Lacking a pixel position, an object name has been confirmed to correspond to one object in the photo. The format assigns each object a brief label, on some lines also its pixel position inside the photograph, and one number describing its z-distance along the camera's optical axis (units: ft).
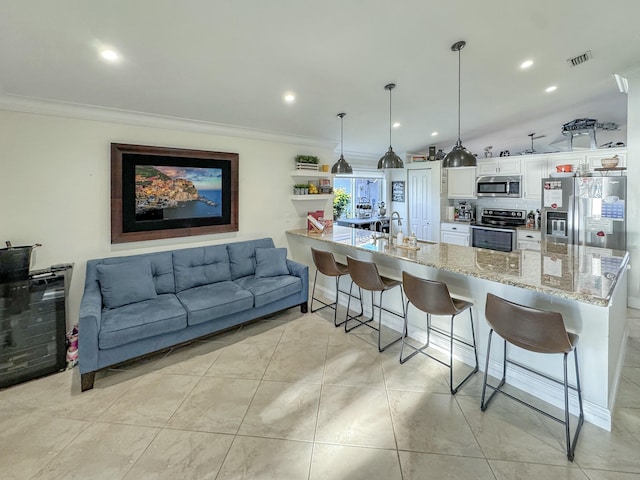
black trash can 8.20
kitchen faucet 21.14
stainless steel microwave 17.40
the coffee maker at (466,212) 20.06
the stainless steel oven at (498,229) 17.18
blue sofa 8.31
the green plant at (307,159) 15.72
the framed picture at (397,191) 22.48
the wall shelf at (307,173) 15.56
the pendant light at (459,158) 8.82
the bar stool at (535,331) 5.76
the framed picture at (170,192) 11.00
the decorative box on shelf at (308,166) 15.68
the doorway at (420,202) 20.77
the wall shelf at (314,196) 15.72
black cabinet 8.14
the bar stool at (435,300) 7.61
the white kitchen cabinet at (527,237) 16.03
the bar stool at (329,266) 11.57
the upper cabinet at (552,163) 14.33
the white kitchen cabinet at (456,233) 19.22
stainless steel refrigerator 12.59
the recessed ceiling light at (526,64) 10.46
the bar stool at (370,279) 9.73
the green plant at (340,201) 23.04
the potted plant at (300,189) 15.78
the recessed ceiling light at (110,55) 7.79
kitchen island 6.39
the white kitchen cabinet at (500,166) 17.43
